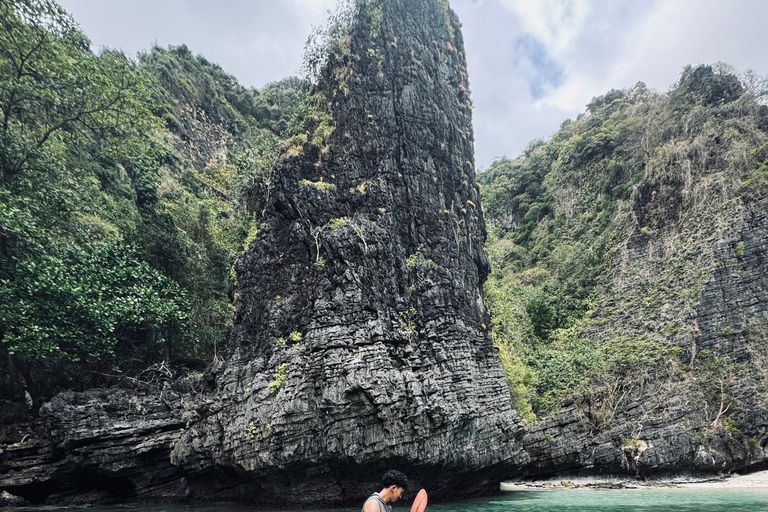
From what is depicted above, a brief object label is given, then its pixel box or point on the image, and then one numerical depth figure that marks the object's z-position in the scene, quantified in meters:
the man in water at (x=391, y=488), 3.75
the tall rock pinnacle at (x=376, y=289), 10.80
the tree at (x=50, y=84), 12.33
